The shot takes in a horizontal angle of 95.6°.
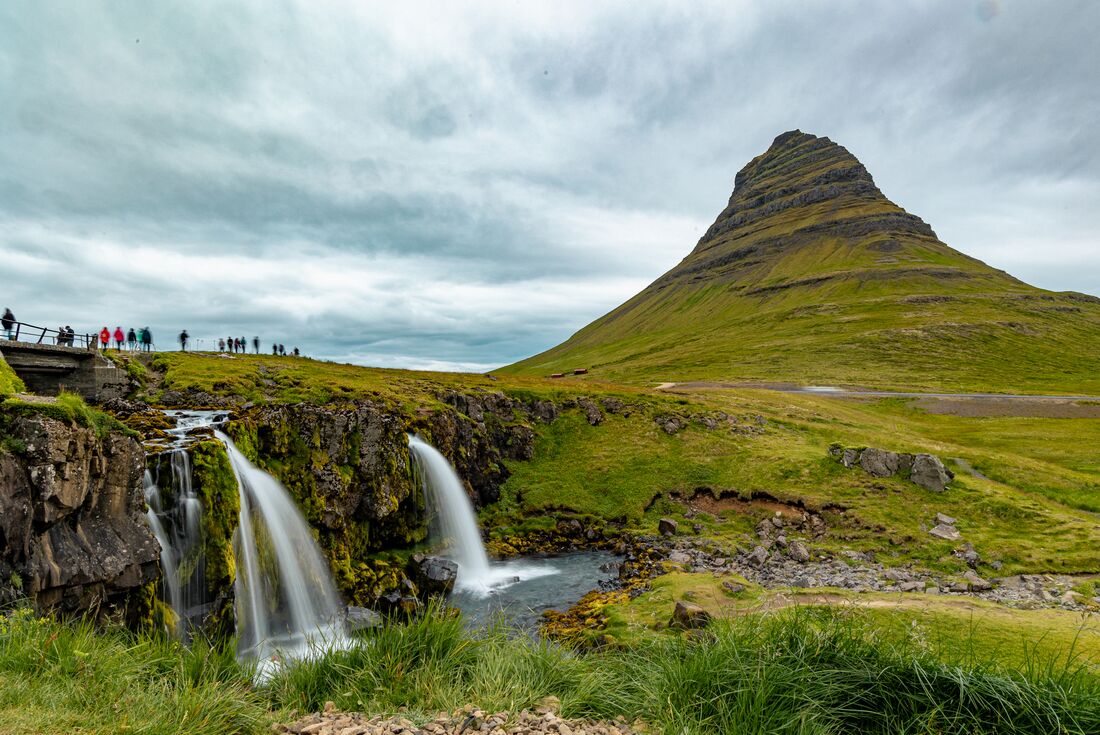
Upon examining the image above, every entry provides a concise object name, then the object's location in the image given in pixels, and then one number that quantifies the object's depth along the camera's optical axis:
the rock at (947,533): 28.56
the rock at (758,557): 27.86
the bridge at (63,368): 26.95
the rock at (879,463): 36.09
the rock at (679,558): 28.66
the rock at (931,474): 33.62
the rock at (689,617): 15.53
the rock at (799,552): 28.14
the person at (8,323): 25.14
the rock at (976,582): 23.19
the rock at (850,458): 37.68
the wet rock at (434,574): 26.62
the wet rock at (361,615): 19.99
